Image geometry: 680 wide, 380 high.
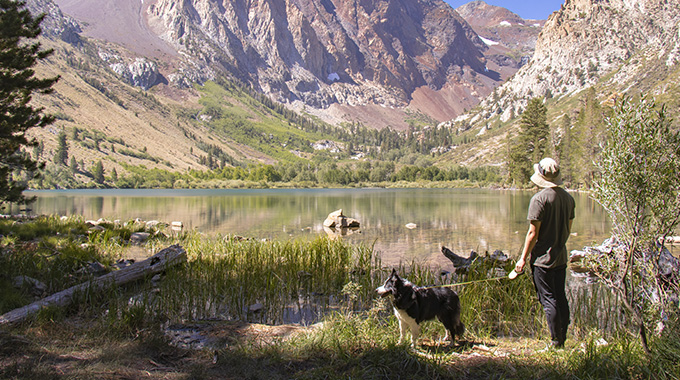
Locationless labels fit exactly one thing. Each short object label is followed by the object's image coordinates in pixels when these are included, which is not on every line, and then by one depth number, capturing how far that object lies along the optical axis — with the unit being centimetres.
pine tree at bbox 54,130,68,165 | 12388
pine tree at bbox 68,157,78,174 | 12344
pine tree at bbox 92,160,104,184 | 12604
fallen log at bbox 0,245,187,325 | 587
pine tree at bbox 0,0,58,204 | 1123
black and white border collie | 495
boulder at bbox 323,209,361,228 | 2628
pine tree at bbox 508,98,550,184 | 7700
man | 522
